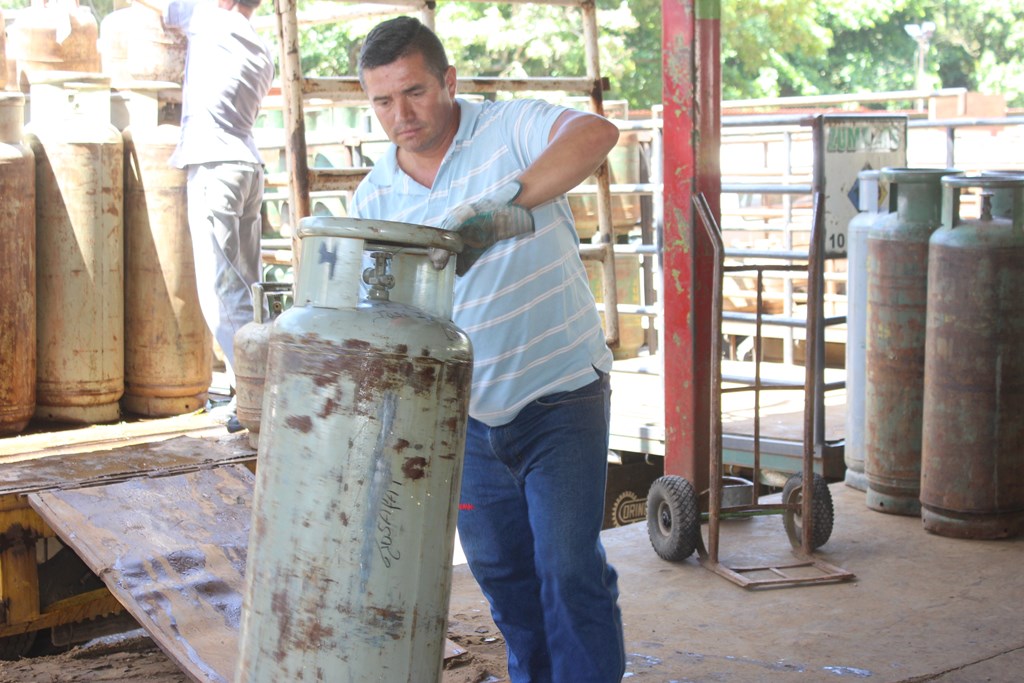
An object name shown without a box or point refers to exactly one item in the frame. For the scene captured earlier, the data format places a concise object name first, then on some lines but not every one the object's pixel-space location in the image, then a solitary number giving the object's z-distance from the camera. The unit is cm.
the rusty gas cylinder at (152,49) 623
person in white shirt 577
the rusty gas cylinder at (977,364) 477
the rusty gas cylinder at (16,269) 539
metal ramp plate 371
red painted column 482
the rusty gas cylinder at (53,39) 616
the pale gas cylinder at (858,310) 539
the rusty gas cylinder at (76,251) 572
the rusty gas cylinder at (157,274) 598
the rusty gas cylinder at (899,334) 508
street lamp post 2347
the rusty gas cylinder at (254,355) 508
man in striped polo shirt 280
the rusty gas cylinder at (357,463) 229
